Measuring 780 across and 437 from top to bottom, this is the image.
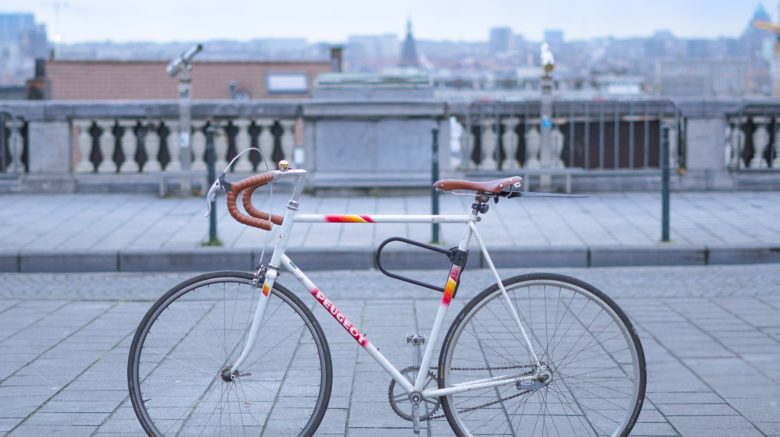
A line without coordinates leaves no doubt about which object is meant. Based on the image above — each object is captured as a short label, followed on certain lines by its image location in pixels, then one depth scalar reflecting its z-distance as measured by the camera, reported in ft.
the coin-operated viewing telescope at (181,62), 47.85
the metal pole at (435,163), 35.04
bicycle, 15.28
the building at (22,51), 344.65
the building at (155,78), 229.66
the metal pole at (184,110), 47.93
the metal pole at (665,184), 35.16
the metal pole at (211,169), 34.63
